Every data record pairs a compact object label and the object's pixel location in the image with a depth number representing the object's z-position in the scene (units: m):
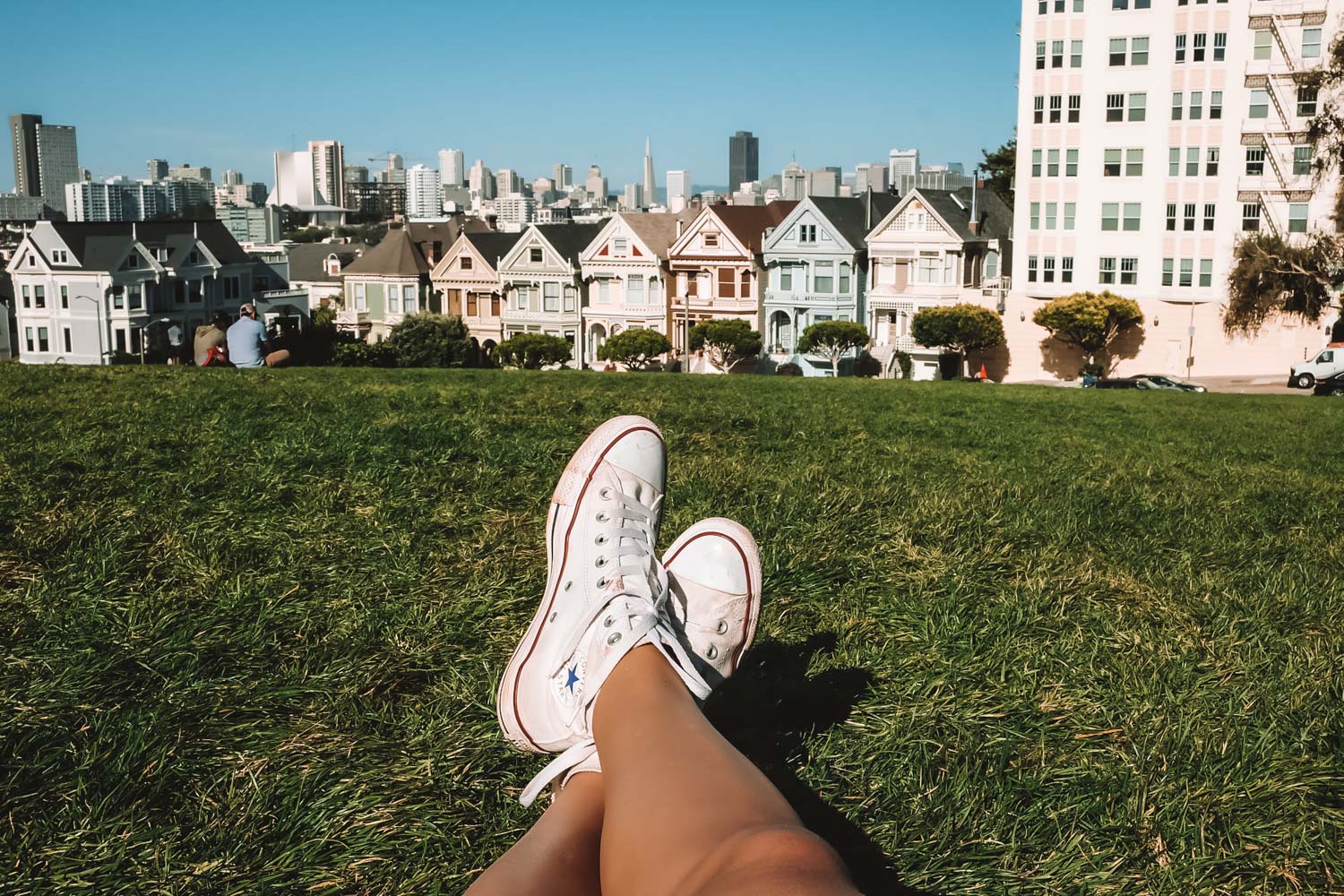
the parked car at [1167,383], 38.53
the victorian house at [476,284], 59.19
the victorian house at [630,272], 54.44
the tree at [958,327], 45.56
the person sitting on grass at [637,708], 1.64
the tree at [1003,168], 63.31
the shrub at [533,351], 49.56
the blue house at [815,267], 50.09
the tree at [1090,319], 44.22
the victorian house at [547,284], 56.75
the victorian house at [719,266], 52.41
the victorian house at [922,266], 47.47
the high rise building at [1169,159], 43.09
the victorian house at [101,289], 55.66
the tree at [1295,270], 30.11
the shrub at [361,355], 34.31
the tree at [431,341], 54.22
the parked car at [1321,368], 39.03
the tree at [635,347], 51.09
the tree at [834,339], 47.09
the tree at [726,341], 50.25
